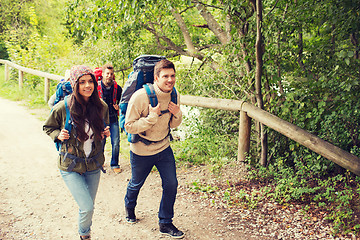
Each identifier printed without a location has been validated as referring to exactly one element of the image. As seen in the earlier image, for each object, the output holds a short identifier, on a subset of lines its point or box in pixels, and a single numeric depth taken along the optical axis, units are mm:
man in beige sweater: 3404
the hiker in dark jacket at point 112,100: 5461
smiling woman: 3168
